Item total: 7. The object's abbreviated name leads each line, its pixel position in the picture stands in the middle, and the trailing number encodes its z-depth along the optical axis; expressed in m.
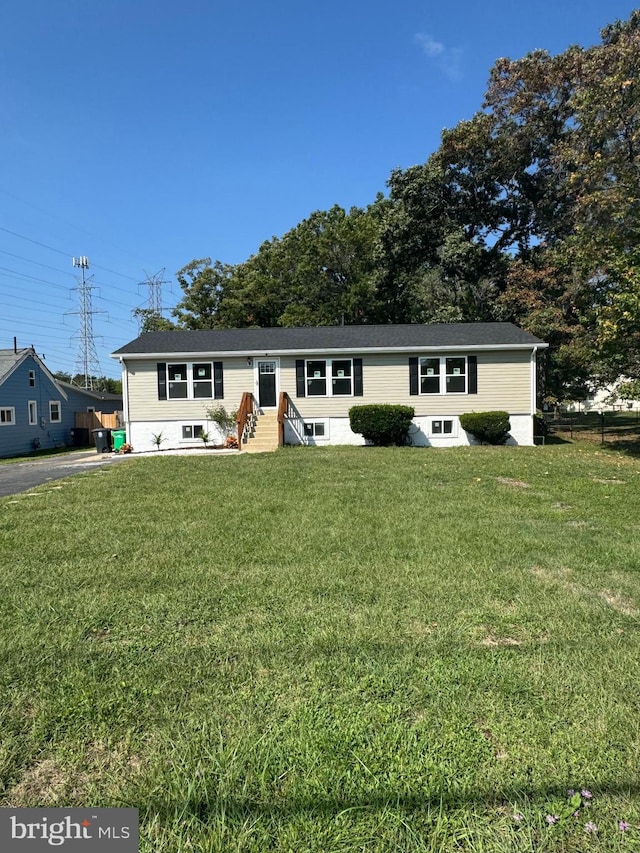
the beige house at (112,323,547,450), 15.52
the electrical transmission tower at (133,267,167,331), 44.17
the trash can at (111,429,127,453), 16.66
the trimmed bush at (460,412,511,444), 14.69
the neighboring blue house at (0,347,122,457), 20.58
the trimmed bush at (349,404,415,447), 14.63
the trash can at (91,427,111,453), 16.42
